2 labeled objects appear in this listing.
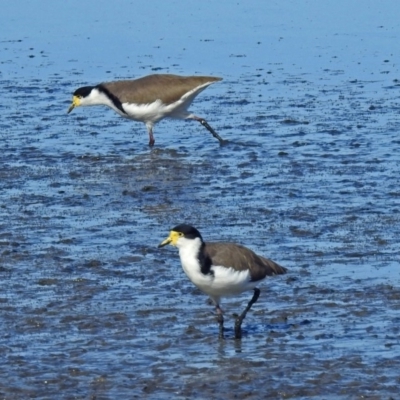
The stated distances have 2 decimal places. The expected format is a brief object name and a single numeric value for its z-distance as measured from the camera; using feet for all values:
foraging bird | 115.44
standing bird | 64.08
